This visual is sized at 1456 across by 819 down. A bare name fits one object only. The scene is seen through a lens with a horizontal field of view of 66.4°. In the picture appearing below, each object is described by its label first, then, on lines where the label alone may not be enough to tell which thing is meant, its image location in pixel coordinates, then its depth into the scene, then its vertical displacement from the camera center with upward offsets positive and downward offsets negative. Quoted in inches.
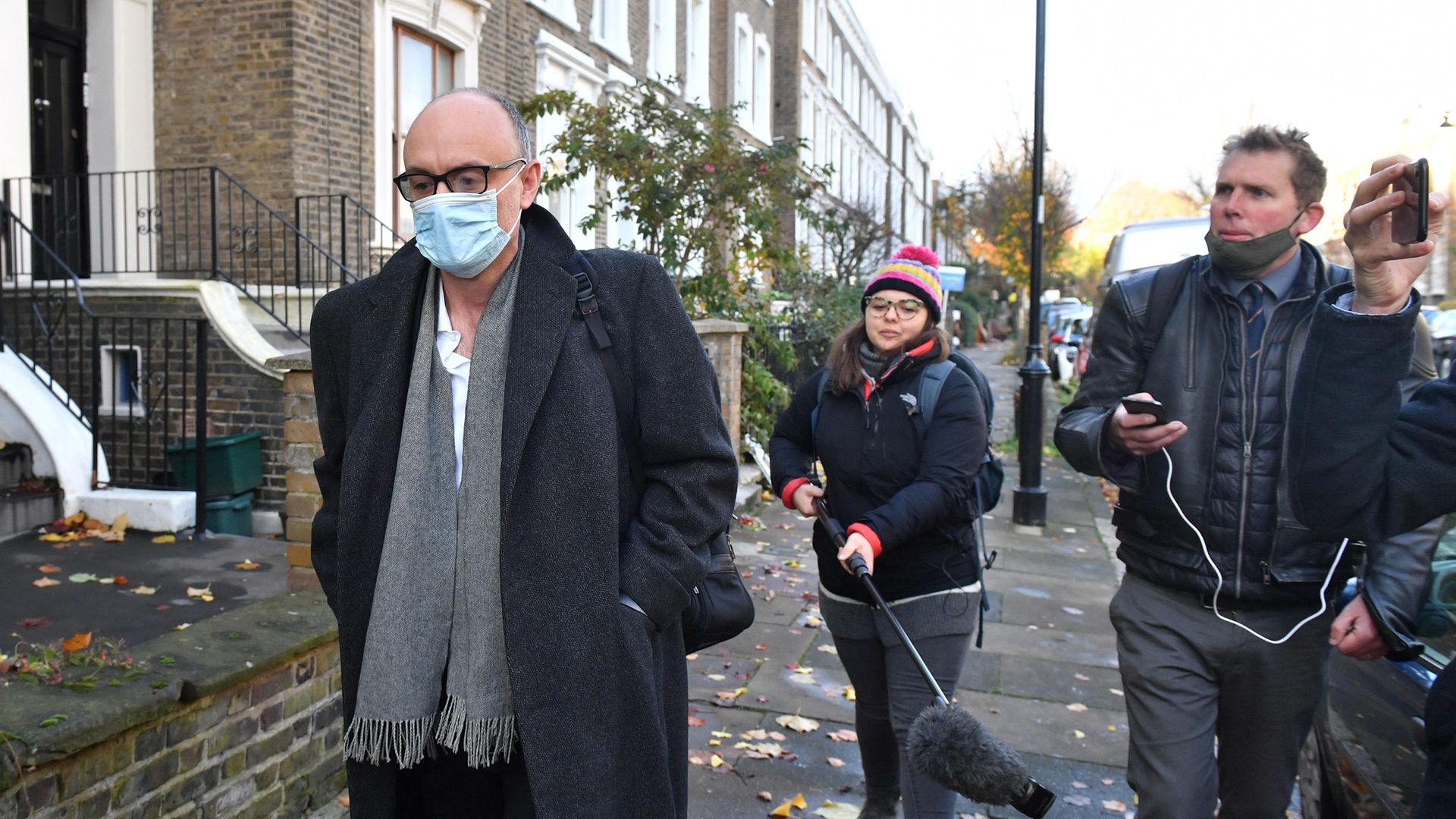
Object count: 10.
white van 545.6 +67.4
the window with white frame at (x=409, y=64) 466.6 +139.2
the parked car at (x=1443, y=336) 349.4 +15.2
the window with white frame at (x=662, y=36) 802.2 +244.9
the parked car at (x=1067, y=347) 1084.5 +30.8
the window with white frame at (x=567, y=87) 604.4 +161.0
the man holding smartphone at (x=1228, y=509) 111.7 -13.3
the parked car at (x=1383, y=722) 98.3 -32.8
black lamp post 378.3 -16.9
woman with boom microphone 138.3 -15.7
